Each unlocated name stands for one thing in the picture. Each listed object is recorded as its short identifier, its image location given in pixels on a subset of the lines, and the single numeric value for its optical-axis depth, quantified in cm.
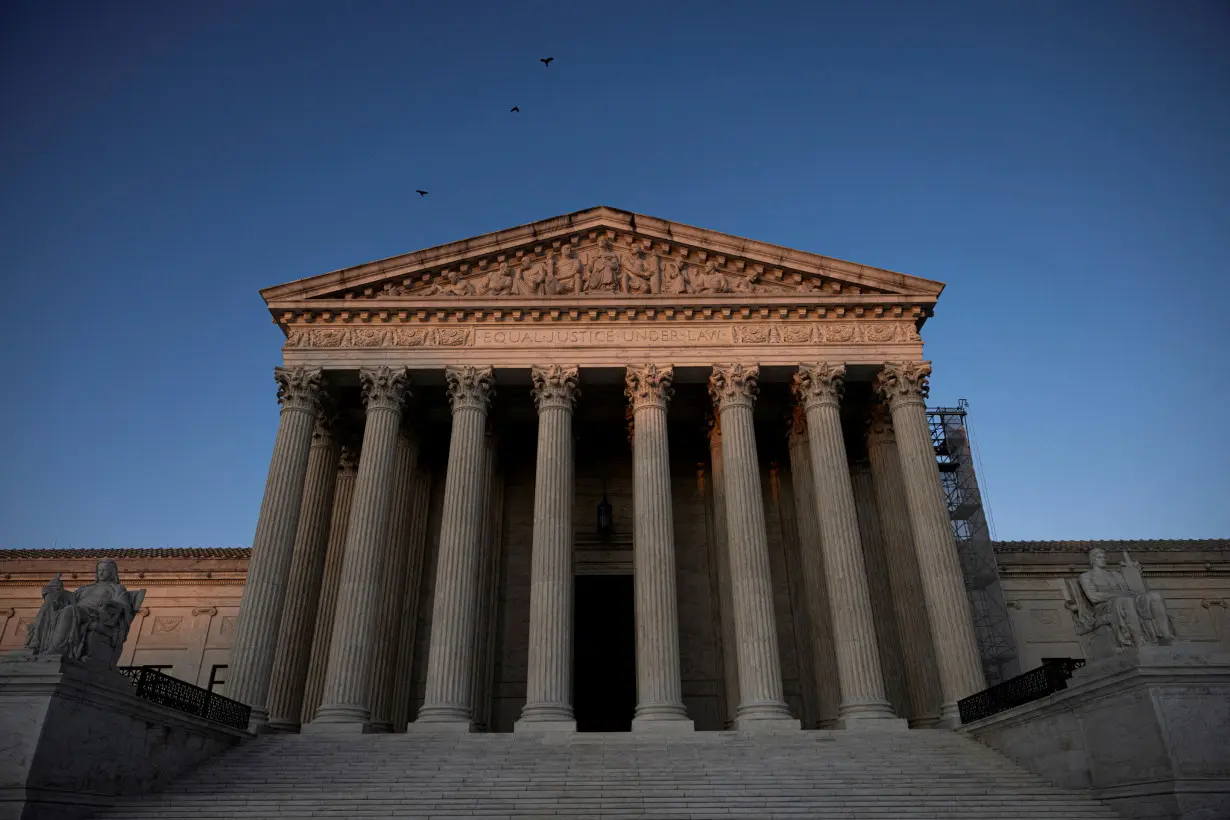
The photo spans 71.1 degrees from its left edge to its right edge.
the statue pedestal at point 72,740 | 1306
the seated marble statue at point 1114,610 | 1403
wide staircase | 1420
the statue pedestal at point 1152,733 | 1255
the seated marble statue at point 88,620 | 1430
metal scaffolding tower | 2900
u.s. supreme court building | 2088
